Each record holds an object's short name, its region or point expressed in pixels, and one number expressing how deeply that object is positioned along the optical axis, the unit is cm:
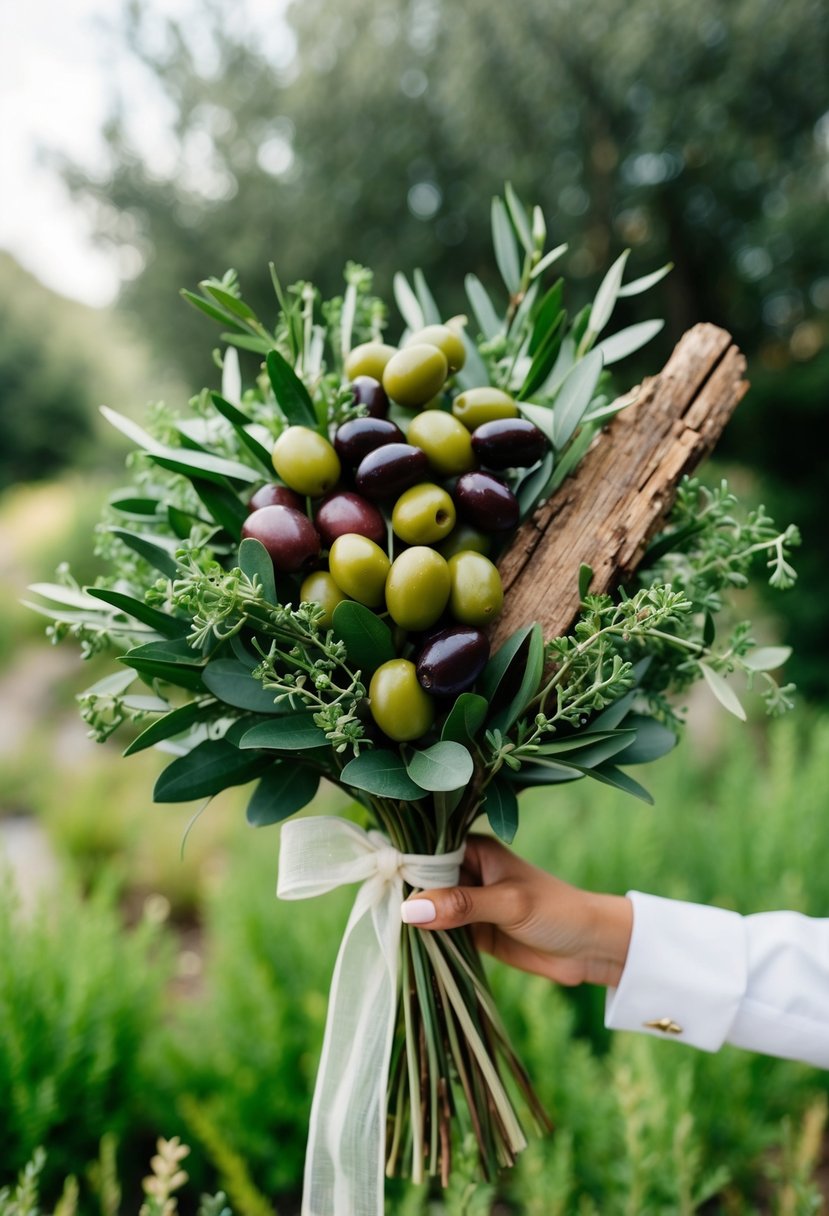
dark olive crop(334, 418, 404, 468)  82
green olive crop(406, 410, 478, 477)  83
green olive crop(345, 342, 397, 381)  91
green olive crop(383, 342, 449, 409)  85
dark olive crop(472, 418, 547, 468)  83
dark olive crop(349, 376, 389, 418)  88
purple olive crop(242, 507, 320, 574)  78
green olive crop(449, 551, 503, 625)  78
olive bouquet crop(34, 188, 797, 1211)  76
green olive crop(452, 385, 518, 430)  88
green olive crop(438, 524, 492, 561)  84
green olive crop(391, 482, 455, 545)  79
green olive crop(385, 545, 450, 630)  76
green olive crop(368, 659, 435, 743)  76
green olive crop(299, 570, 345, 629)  79
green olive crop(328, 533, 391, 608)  77
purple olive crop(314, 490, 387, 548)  80
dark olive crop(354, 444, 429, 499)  79
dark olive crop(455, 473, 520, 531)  81
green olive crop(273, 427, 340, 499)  81
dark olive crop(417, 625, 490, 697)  76
